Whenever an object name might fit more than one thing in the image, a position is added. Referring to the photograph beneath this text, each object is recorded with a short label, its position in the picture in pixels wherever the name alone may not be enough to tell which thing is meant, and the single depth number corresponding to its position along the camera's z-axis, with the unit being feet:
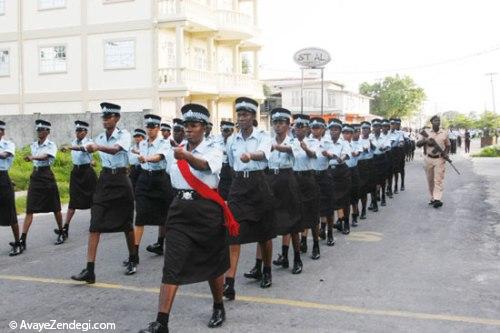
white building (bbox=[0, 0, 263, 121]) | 89.45
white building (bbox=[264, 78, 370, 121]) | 210.79
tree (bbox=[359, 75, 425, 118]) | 277.44
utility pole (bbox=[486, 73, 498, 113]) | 275.36
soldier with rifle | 45.06
